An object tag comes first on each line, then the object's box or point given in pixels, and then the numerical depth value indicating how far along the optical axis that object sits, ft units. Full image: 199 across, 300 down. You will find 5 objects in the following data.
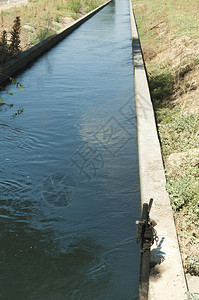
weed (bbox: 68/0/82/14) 106.66
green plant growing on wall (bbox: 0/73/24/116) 31.79
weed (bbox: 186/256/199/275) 13.20
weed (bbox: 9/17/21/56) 46.39
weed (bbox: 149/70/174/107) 33.01
